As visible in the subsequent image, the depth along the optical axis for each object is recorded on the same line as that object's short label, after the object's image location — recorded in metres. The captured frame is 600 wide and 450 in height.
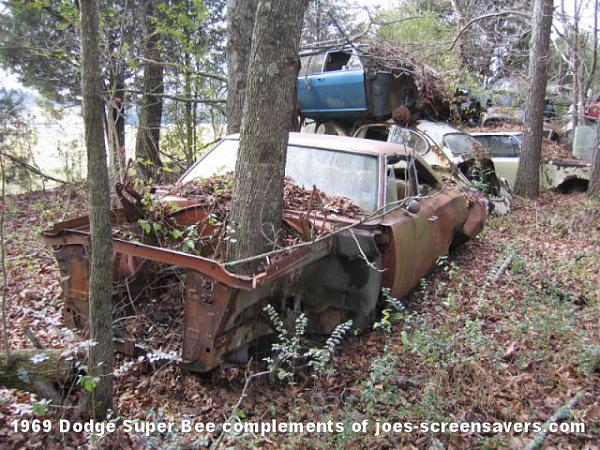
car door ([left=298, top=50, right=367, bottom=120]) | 8.70
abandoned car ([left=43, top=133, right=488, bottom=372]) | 3.12
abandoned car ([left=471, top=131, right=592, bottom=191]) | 11.09
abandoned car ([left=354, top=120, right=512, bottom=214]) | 8.76
